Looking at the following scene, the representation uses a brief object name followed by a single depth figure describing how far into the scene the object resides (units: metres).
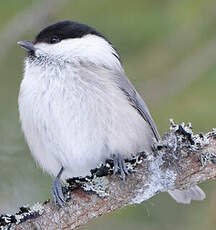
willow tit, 5.31
